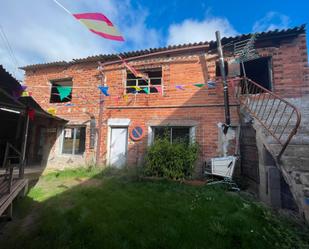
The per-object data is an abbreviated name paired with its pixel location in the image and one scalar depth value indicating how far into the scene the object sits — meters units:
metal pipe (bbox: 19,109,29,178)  4.70
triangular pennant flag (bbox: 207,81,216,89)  6.24
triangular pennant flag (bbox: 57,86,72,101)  6.33
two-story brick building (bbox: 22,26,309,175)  5.78
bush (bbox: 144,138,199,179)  5.43
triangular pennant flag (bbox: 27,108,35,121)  5.14
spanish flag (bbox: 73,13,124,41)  2.71
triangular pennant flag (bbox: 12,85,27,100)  4.65
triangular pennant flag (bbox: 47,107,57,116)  8.16
